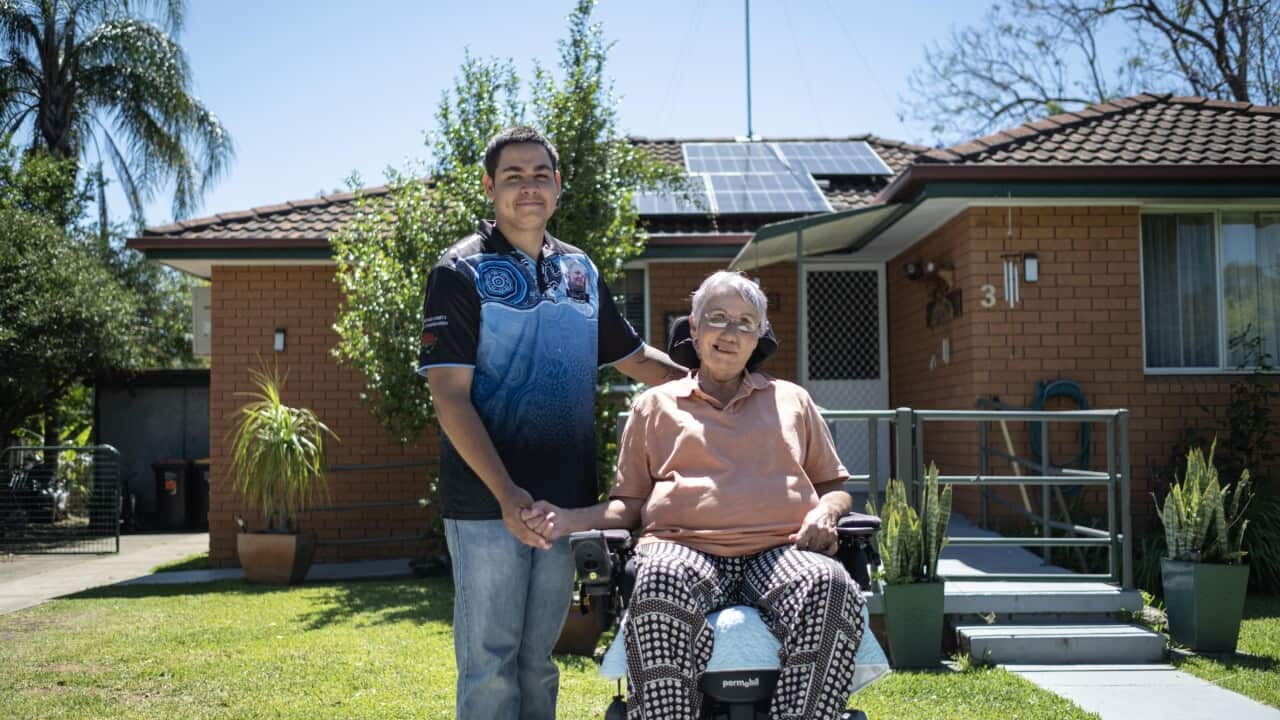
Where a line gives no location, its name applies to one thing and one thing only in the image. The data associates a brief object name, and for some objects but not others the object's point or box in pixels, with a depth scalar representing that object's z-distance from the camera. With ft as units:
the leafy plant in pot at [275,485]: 27.30
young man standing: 8.51
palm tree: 57.98
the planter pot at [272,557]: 27.45
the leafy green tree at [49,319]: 42.78
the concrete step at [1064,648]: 17.46
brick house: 25.21
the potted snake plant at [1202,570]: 17.52
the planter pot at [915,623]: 16.87
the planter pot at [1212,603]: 17.51
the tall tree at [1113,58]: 58.39
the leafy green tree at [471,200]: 25.43
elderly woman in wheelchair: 8.78
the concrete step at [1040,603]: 18.43
